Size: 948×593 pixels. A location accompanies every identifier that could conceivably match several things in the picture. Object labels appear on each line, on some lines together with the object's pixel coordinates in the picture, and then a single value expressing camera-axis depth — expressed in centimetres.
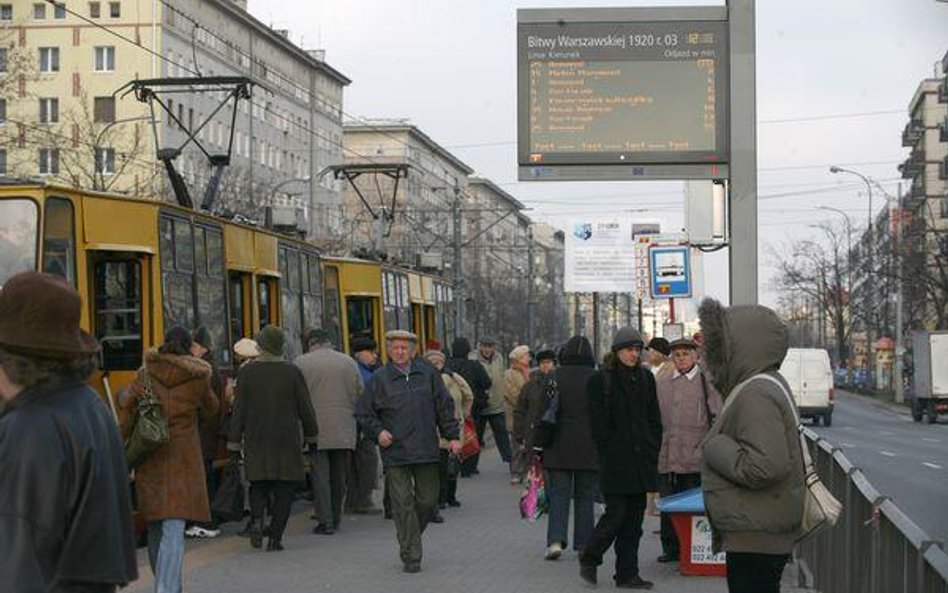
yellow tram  1512
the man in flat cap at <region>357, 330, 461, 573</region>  1280
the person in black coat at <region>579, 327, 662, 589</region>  1177
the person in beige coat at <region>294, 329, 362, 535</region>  1586
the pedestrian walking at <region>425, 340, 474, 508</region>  1834
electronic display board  1747
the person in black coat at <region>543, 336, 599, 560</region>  1312
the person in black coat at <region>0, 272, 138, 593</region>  462
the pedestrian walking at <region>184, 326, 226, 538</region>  1547
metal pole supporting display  1677
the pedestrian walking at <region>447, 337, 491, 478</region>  2319
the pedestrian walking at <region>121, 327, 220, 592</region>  995
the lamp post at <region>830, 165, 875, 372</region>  8275
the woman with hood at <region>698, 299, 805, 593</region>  680
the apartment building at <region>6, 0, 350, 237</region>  7668
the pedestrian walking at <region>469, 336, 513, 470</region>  2488
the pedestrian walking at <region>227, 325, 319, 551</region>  1402
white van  4738
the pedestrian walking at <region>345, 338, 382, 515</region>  1769
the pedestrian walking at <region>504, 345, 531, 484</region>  2275
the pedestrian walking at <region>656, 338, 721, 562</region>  1345
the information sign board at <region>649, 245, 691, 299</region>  2072
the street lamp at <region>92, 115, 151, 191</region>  4001
